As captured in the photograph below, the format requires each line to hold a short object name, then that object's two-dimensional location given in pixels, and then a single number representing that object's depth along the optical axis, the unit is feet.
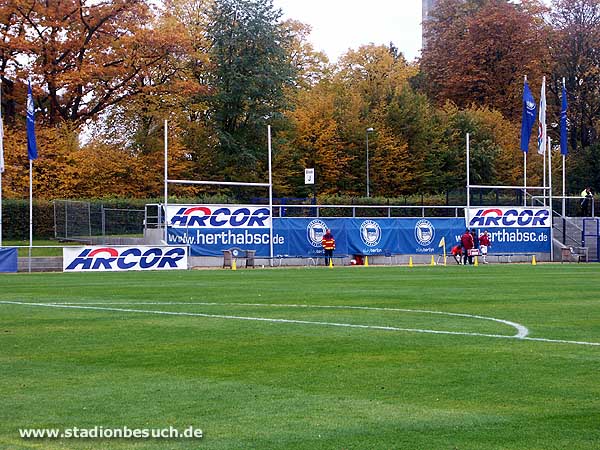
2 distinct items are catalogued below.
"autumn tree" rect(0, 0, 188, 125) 194.49
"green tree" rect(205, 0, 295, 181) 224.12
